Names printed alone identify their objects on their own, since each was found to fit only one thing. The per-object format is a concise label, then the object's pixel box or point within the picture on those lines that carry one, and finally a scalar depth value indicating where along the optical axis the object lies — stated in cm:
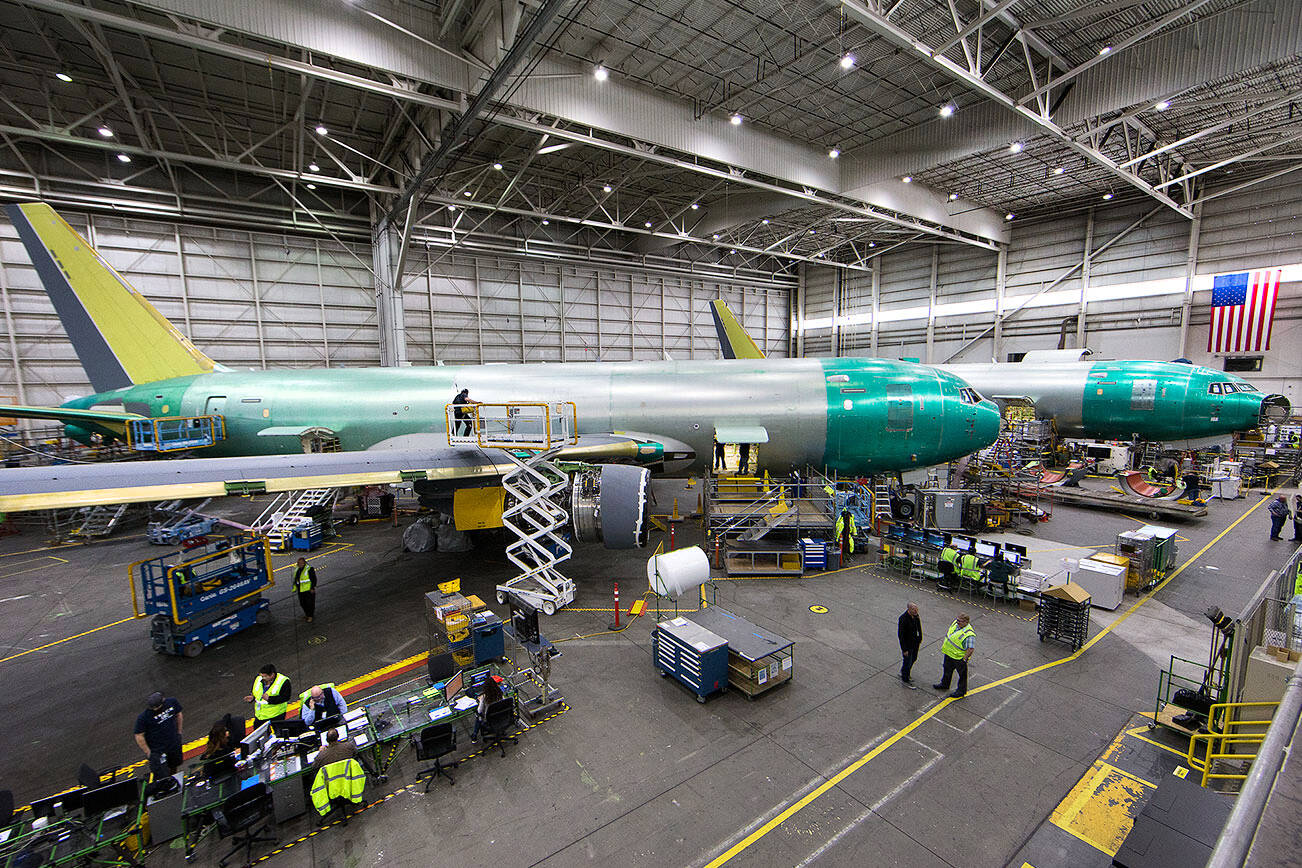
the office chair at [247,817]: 669
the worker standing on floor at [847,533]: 1675
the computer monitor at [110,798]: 675
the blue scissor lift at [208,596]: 1152
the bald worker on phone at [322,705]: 820
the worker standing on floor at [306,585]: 1289
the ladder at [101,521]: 2136
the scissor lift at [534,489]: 1345
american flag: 3191
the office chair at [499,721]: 838
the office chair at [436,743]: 768
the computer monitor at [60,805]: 665
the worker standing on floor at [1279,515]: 1856
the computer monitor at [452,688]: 877
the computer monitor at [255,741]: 762
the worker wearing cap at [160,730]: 776
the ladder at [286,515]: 1942
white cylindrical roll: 1163
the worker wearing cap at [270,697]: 838
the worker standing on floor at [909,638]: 1002
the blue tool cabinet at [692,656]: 968
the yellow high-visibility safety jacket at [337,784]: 710
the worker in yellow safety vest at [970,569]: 1406
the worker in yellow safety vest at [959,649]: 959
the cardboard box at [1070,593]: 1129
